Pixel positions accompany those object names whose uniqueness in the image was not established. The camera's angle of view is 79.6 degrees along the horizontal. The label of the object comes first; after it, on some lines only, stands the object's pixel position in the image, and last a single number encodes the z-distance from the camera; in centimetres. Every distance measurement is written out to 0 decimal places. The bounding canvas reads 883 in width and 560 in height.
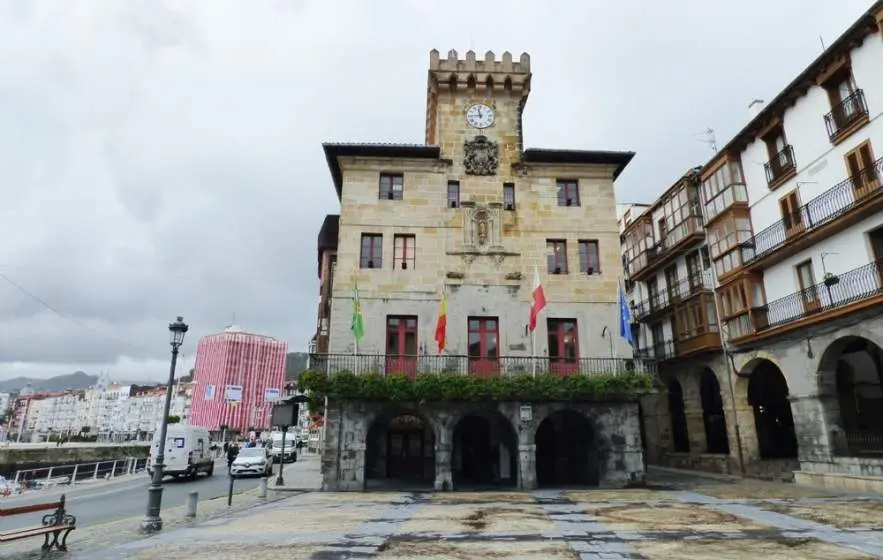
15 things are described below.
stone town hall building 2269
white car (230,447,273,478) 3122
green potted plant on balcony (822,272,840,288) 1919
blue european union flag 2222
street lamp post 1320
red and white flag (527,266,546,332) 2132
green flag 2181
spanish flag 2208
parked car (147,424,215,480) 2848
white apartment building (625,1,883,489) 1867
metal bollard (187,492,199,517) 1538
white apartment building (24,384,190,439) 15950
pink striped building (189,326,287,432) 13300
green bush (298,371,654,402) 2111
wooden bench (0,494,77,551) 1041
